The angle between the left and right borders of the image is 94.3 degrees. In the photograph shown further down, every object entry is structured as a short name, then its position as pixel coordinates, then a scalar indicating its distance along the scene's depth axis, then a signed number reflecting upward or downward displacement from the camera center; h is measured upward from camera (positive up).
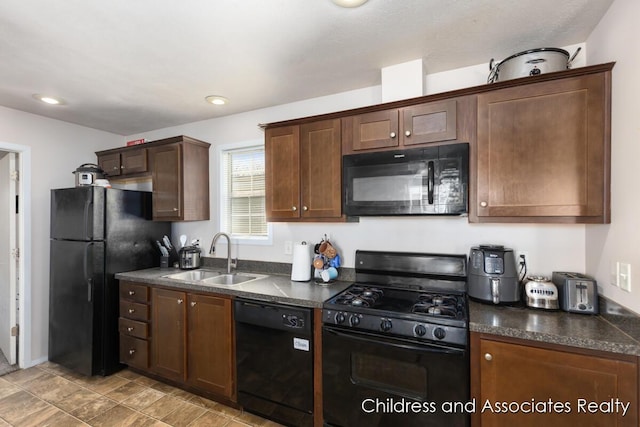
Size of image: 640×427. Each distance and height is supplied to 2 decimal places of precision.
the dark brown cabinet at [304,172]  2.19 +0.32
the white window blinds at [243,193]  2.99 +0.22
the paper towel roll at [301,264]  2.45 -0.42
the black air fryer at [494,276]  1.73 -0.38
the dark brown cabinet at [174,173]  2.93 +0.42
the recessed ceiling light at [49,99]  2.56 +1.01
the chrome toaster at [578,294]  1.56 -0.44
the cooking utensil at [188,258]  3.01 -0.45
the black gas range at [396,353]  1.51 -0.76
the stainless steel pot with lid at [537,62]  1.66 +0.86
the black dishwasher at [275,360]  1.90 -0.99
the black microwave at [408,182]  1.79 +0.20
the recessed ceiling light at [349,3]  1.45 +1.04
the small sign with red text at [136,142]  3.41 +0.84
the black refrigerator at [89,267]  2.69 -0.51
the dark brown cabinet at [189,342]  2.23 -1.05
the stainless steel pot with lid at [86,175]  2.96 +0.39
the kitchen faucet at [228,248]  2.88 -0.33
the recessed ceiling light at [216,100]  2.62 +1.03
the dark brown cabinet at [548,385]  1.24 -0.77
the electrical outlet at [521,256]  1.93 -0.29
